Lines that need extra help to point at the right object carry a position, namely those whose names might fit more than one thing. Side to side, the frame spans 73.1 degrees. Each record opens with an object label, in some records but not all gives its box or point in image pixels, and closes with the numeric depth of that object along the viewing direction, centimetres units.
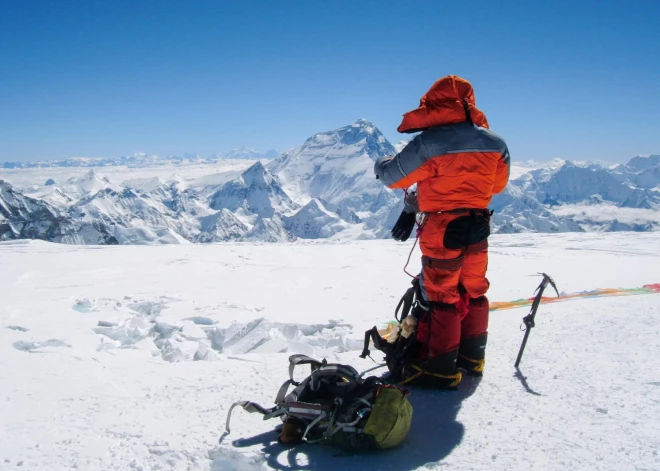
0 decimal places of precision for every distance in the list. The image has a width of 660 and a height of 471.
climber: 370
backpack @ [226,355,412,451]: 303
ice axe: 434
